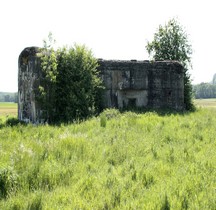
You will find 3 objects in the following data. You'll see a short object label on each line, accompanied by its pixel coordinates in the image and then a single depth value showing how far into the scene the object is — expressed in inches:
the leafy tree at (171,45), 896.9
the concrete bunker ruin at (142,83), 630.5
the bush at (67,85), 493.7
